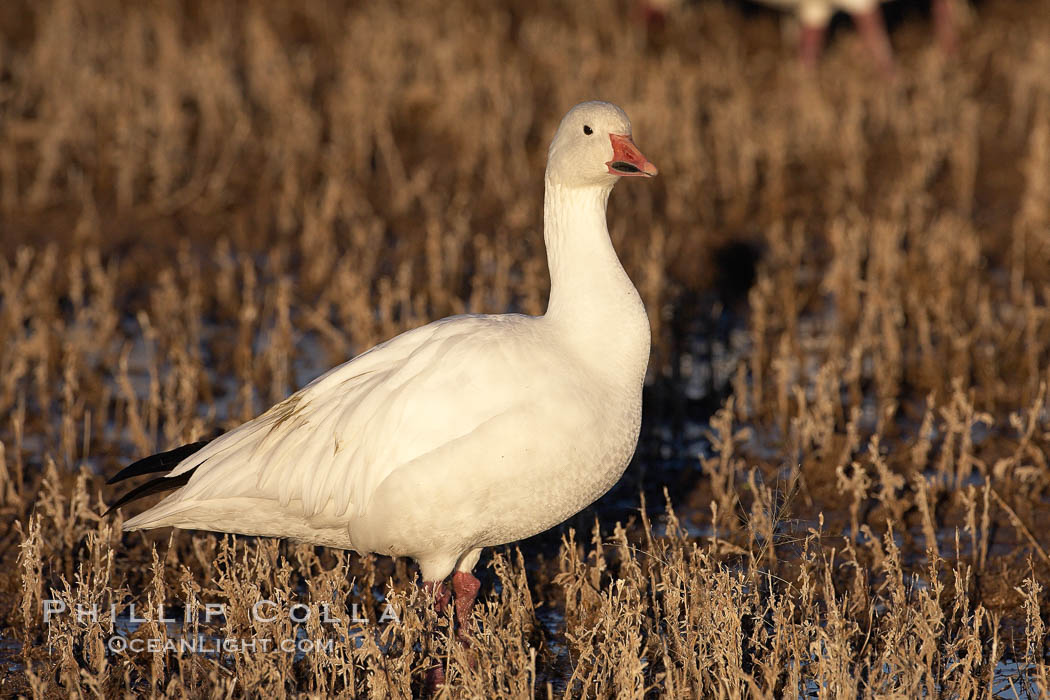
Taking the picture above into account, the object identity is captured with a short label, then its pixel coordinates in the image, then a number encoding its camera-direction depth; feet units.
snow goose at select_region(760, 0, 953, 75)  77.20
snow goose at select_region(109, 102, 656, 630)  27.53
